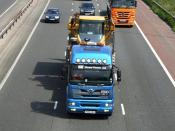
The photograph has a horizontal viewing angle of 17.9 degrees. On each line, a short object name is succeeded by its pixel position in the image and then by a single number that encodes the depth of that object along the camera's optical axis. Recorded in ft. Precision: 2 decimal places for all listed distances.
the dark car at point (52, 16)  195.72
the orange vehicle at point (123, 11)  188.96
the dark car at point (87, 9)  216.95
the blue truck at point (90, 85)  87.81
